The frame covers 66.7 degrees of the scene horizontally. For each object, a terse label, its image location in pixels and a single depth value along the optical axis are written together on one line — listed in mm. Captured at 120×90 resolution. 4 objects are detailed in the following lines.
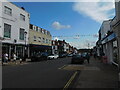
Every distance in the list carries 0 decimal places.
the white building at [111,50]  10288
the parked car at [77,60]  13571
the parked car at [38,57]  17045
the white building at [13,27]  15763
